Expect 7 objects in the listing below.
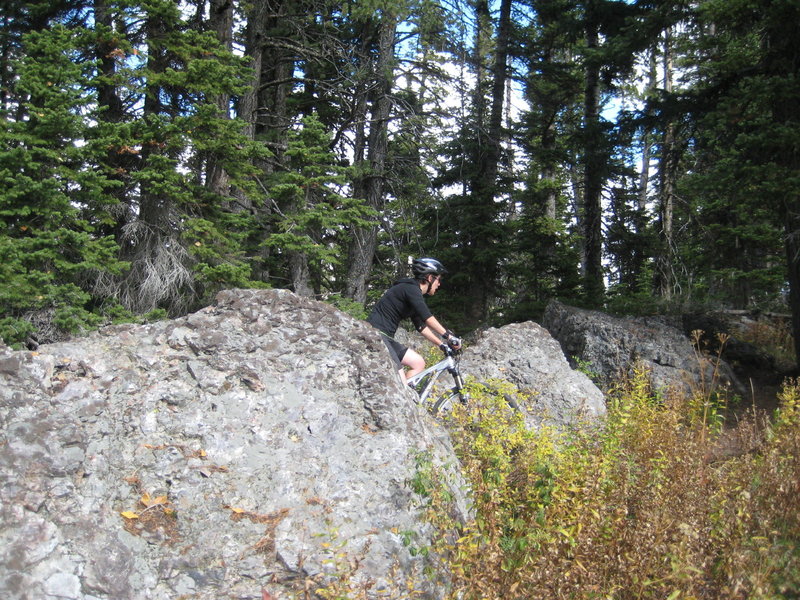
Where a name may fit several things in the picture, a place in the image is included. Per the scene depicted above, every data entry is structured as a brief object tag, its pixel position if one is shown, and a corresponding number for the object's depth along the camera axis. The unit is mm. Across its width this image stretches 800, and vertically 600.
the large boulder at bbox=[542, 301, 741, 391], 9992
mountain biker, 6211
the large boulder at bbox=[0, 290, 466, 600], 3361
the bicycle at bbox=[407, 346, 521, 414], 6355
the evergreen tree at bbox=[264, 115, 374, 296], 10367
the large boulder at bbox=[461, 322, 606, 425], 7637
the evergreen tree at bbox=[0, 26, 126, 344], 7332
